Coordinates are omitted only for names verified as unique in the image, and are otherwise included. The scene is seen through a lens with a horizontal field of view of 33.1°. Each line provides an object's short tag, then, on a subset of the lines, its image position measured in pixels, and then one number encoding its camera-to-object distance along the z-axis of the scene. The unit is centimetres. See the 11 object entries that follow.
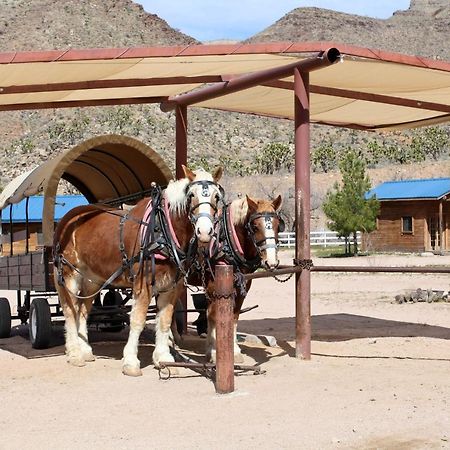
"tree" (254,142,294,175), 7762
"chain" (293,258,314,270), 977
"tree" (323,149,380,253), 3806
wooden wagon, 1013
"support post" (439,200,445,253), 3947
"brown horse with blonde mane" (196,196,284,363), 864
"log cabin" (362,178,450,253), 4019
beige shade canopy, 899
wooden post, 754
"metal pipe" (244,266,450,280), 870
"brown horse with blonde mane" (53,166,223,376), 839
